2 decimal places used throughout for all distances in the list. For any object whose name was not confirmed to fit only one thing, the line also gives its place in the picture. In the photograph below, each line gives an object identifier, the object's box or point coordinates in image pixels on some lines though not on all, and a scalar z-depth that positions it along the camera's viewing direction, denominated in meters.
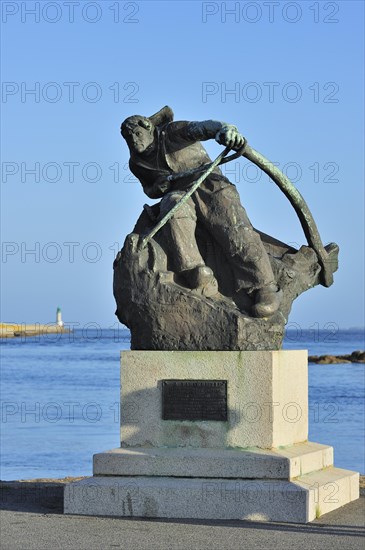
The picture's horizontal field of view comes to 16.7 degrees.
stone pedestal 8.95
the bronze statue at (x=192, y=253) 9.51
